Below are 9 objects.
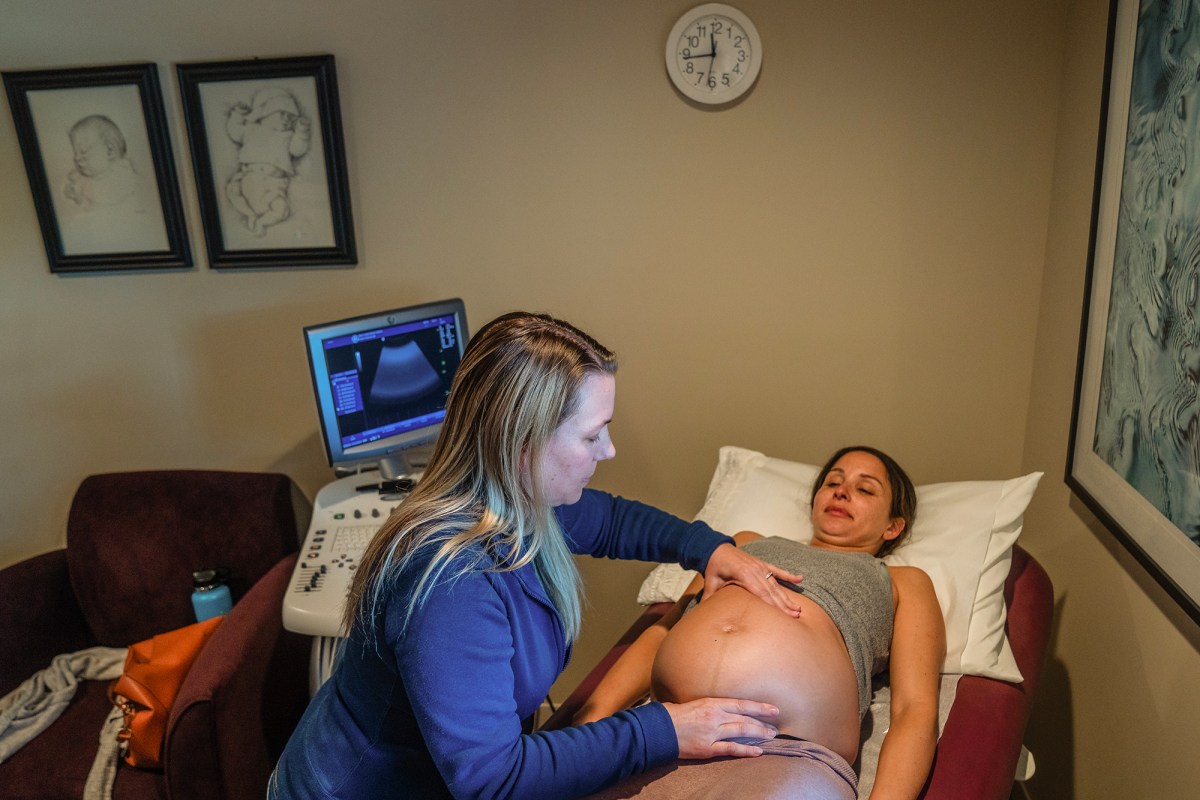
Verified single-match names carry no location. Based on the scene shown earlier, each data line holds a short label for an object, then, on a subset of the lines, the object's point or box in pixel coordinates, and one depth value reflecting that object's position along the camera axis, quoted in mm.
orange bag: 1805
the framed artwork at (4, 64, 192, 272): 2238
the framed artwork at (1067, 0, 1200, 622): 1314
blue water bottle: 2170
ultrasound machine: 1901
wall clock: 2035
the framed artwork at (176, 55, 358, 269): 2195
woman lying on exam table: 1256
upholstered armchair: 1839
